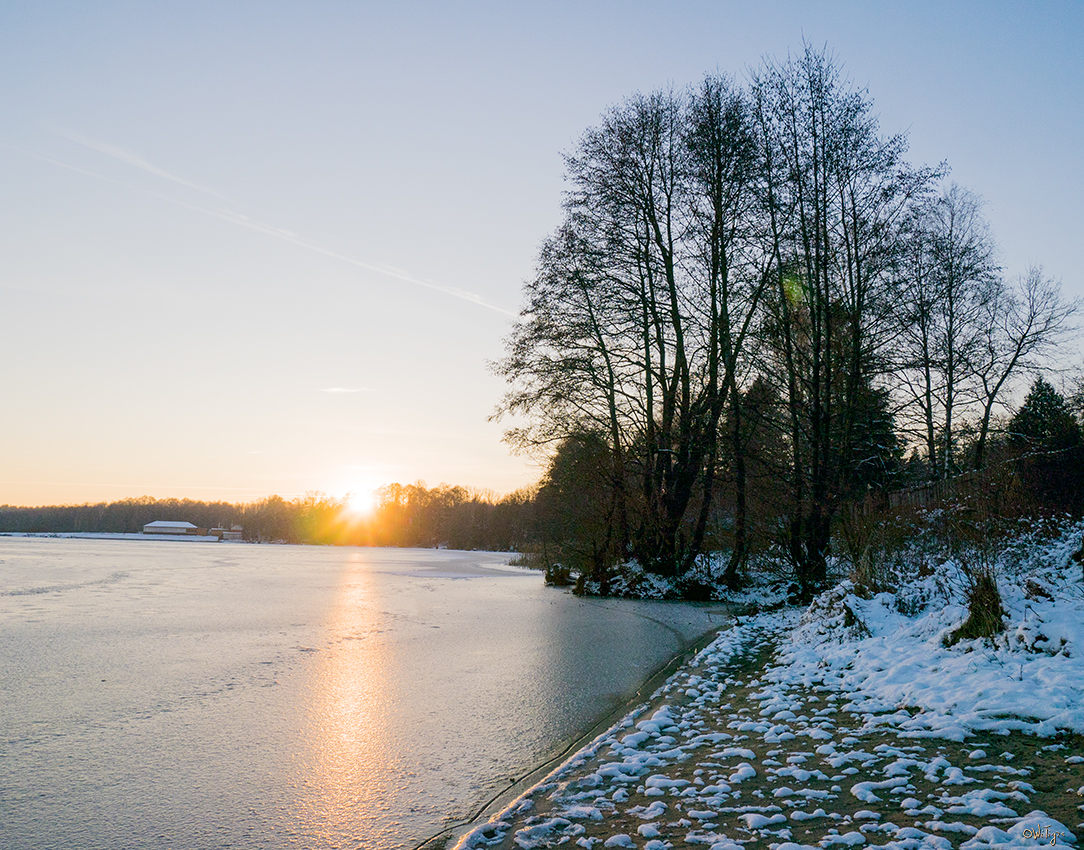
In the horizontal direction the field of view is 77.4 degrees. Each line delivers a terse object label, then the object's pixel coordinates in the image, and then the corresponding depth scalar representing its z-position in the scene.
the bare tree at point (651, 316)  16.75
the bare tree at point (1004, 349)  21.00
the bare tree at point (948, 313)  19.48
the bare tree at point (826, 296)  14.12
